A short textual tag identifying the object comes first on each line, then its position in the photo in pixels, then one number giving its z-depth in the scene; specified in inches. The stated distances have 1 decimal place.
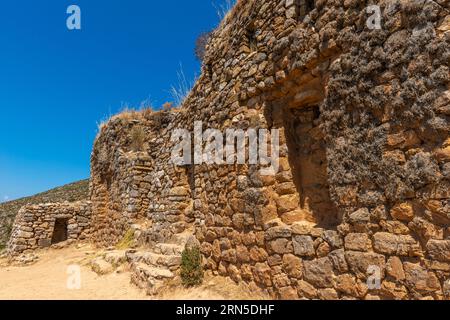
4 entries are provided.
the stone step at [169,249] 258.7
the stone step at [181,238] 279.4
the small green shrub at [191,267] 226.7
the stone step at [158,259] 239.6
